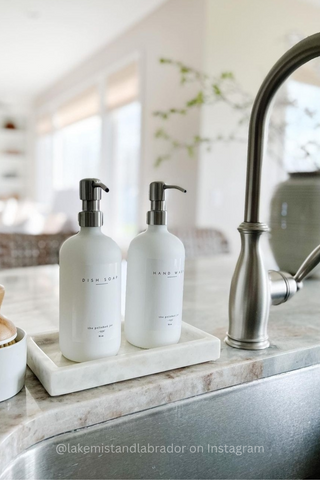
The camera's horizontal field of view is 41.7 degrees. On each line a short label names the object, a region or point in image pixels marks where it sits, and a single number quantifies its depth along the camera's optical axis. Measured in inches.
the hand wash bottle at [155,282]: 18.7
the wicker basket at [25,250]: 74.0
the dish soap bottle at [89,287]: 16.6
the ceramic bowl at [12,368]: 15.6
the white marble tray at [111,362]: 16.5
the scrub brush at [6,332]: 15.7
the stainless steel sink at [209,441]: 16.3
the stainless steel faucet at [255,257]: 21.6
